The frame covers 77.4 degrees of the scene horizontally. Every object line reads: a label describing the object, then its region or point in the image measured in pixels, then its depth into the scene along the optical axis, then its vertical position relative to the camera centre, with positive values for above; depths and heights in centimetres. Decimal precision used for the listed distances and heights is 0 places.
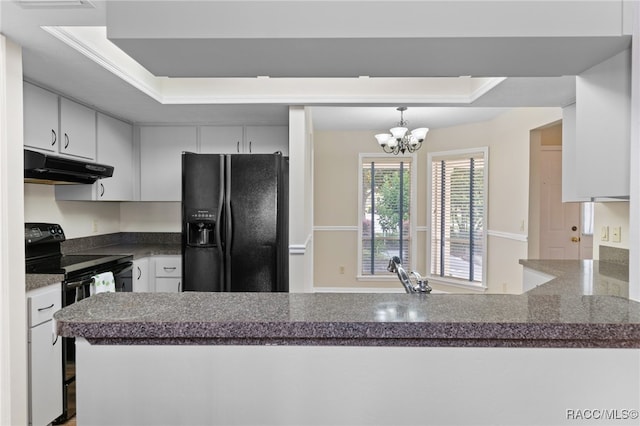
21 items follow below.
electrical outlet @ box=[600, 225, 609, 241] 268 -18
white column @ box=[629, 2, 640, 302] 114 +12
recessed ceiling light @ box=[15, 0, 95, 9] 142 +74
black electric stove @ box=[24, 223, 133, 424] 240 -40
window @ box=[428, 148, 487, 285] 500 -11
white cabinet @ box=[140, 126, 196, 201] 395 +45
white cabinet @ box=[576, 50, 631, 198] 128 +27
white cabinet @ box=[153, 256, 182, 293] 361 -60
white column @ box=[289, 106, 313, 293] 319 +8
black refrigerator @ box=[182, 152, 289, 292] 315 -13
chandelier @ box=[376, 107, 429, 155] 409 +73
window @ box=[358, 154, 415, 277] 550 -9
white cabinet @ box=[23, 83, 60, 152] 254 +58
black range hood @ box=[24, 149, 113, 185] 245 +25
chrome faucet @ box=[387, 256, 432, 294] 142 -28
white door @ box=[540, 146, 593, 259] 440 -22
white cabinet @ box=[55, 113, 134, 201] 325 +38
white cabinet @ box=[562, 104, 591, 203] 271 +30
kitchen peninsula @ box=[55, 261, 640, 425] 96 -41
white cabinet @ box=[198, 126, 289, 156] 390 +66
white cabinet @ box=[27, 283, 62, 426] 212 -84
